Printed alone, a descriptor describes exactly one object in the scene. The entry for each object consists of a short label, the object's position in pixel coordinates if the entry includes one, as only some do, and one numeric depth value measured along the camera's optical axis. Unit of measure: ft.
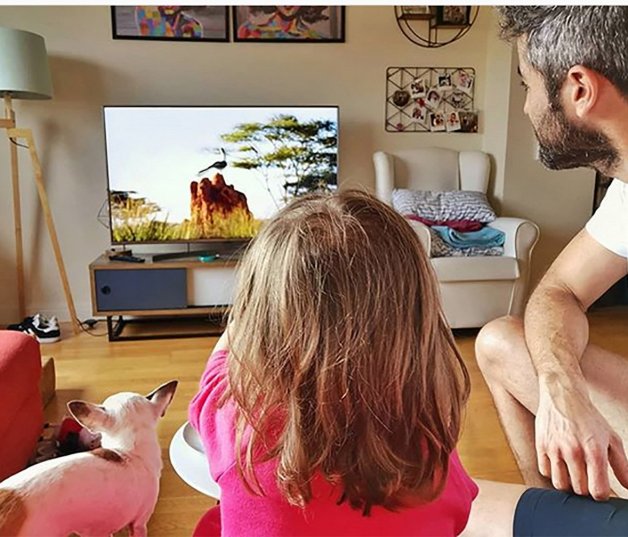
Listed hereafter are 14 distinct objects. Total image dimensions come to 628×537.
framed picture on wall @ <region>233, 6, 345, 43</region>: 11.32
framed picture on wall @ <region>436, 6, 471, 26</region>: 11.55
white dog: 3.05
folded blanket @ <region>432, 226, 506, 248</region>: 10.16
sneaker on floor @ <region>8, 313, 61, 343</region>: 10.09
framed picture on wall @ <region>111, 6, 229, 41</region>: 10.96
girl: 2.39
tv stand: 10.11
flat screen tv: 10.37
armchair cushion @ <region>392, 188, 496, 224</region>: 10.77
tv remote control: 10.27
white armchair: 9.90
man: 2.96
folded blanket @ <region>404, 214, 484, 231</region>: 10.46
